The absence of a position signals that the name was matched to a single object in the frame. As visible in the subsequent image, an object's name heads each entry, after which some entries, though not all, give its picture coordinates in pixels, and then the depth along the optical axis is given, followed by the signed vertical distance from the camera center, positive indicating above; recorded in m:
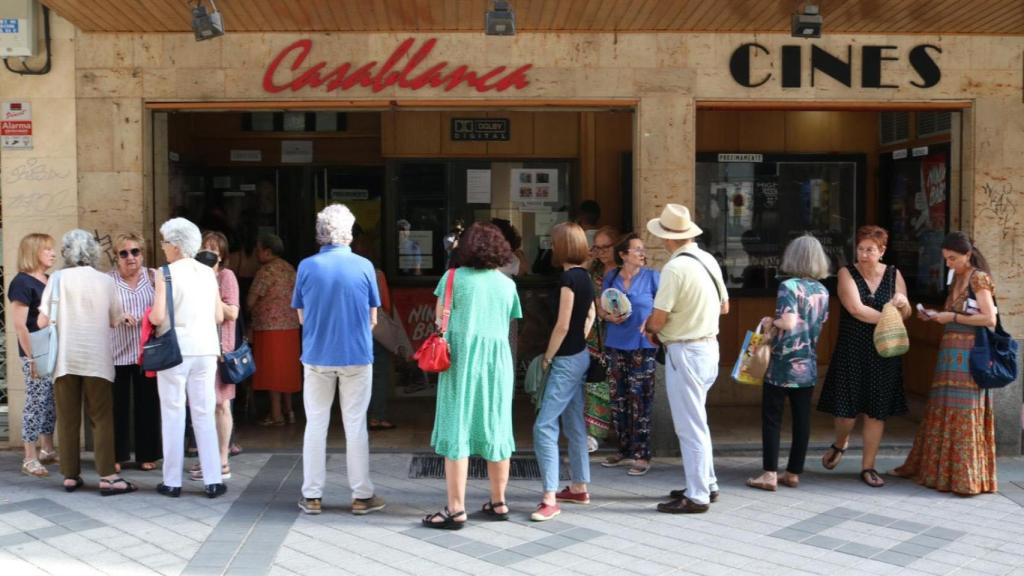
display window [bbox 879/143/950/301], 9.38 +0.28
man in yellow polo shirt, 6.49 -0.57
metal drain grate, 7.63 -1.64
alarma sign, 8.18 +0.93
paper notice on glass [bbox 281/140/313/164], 11.93 +1.04
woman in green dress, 6.13 -0.71
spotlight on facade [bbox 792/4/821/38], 7.39 +1.54
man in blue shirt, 6.38 -0.58
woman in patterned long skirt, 7.02 -1.00
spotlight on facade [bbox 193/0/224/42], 7.09 +1.48
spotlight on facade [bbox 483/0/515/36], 7.14 +1.50
